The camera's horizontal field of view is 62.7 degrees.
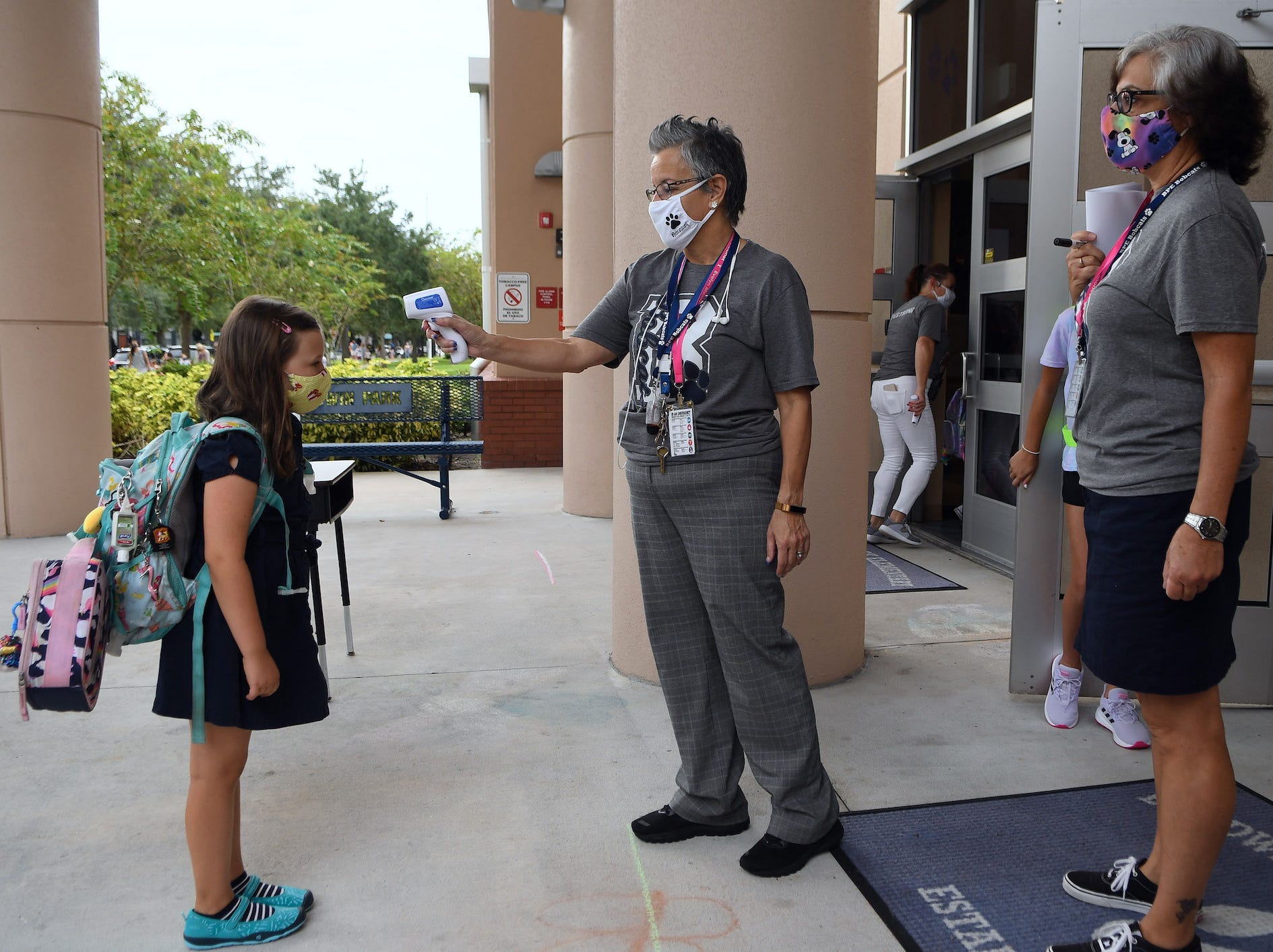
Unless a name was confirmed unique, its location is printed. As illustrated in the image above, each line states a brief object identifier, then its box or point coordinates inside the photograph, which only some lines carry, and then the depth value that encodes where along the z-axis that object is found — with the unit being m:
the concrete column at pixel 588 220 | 8.21
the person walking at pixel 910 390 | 6.58
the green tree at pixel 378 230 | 38.06
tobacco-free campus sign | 11.95
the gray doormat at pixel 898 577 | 5.85
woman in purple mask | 2.04
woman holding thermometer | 2.55
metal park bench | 8.47
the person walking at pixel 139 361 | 26.32
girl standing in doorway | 3.51
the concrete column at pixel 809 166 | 3.76
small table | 3.78
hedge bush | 10.66
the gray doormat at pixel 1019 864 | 2.40
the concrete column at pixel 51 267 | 6.82
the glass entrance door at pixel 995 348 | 6.31
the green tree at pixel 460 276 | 39.22
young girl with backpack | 2.23
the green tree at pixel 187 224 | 17.34
